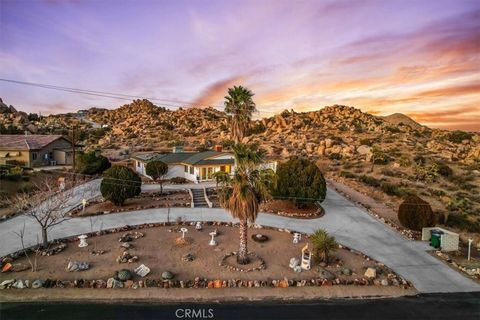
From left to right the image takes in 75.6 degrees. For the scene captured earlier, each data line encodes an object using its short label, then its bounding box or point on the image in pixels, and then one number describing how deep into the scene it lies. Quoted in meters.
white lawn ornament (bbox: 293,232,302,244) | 19.06
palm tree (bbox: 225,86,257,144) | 25.67
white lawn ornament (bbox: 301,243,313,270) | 15.83
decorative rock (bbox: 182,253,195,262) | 16.19
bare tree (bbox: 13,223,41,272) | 14.55
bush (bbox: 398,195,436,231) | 21.31
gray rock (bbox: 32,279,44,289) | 13.30
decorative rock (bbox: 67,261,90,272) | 14.68
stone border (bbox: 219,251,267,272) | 15.46
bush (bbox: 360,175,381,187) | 37.62
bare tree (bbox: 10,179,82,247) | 16.61
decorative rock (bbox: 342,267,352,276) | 15.41
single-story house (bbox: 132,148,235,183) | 33.91
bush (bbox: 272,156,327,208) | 24.56
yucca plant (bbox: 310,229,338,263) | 16.53
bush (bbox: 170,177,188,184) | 34.06
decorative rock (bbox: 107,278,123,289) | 13.59
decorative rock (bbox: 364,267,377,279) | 15.21
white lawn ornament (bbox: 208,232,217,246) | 18.17
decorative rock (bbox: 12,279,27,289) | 13.26
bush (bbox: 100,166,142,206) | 23.80
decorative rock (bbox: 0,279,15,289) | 13.24
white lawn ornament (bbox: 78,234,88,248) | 17.30
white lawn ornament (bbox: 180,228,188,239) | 18.56
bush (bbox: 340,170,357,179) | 41.67
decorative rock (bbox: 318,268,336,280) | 14.95
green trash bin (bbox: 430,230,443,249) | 19.12
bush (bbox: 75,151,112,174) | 35.84
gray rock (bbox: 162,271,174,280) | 14.23
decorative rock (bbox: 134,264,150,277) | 14.52
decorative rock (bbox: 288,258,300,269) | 15.87
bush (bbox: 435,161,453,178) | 43.69
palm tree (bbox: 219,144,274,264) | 15.02
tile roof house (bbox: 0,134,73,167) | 40.22
